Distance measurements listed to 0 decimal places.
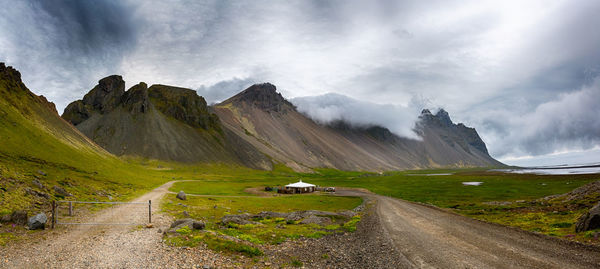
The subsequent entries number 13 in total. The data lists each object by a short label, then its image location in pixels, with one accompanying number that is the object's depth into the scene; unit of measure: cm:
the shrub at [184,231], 2232
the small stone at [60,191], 3701
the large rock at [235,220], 3213
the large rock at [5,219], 2135
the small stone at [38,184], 3478
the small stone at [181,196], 5379
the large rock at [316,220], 3546
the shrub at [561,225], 2963
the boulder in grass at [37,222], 2150
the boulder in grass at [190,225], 2410
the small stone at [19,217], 2183
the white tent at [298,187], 9584
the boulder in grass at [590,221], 2509
